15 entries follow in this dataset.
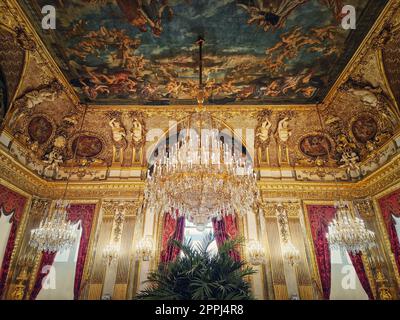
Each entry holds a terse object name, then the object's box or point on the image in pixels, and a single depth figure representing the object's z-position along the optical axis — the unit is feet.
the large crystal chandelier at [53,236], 19.04
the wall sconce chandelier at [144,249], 23.66
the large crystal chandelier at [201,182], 16.02
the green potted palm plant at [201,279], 11.32
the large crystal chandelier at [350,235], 18.60
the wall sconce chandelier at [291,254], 23.93
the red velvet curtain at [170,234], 24.49
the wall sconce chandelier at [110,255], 23.89
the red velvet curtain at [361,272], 22.91
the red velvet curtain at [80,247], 23.16
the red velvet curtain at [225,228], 25.63
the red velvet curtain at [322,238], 23.51
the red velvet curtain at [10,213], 21.88
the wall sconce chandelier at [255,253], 23.61
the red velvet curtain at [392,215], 22.27
